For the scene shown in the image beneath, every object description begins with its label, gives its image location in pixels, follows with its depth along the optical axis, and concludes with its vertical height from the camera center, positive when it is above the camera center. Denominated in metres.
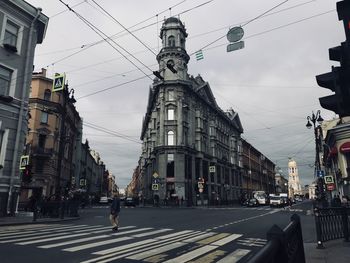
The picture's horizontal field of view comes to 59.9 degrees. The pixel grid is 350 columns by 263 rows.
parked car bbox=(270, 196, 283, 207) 48.34 -0.22
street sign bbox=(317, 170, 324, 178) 26.46 +2.29
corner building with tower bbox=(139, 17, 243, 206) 49.00 +11.63
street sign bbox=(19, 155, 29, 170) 20.16 +2.62
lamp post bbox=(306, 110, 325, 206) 26.48 +6.64
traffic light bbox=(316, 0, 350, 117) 3.61 +1.52
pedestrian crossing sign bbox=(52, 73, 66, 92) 15.30 +6.01
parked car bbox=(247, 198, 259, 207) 49.94 -0.37
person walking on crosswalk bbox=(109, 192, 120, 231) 13.09 -0.39
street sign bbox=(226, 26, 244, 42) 11.77 +6.36
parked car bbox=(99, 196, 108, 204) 63.00 +0.24
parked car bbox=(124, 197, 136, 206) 49.16 -0.14
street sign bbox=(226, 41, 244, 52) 11.41 +5.72
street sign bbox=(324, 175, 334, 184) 24.89 +1.71
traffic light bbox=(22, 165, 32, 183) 18.06 +1.60
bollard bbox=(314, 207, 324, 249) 8.73 -0.84
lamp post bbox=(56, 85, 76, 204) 20.66 +5.58
